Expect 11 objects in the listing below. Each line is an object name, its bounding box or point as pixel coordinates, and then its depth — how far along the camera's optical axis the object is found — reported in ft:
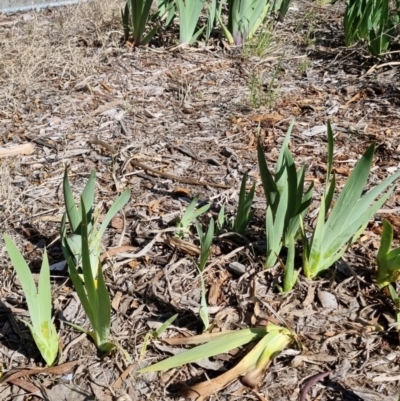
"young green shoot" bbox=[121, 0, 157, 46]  9.70
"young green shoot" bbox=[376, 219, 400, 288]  4.38
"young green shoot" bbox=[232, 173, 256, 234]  4.95
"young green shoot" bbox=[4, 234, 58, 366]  3.95
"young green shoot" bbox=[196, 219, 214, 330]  4.33
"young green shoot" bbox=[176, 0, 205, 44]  9.59
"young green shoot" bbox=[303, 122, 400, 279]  4.29
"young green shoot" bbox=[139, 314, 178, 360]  4.17
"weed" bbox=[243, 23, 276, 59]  10.14
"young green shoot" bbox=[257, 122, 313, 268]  4.48
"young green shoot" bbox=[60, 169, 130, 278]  4.58
